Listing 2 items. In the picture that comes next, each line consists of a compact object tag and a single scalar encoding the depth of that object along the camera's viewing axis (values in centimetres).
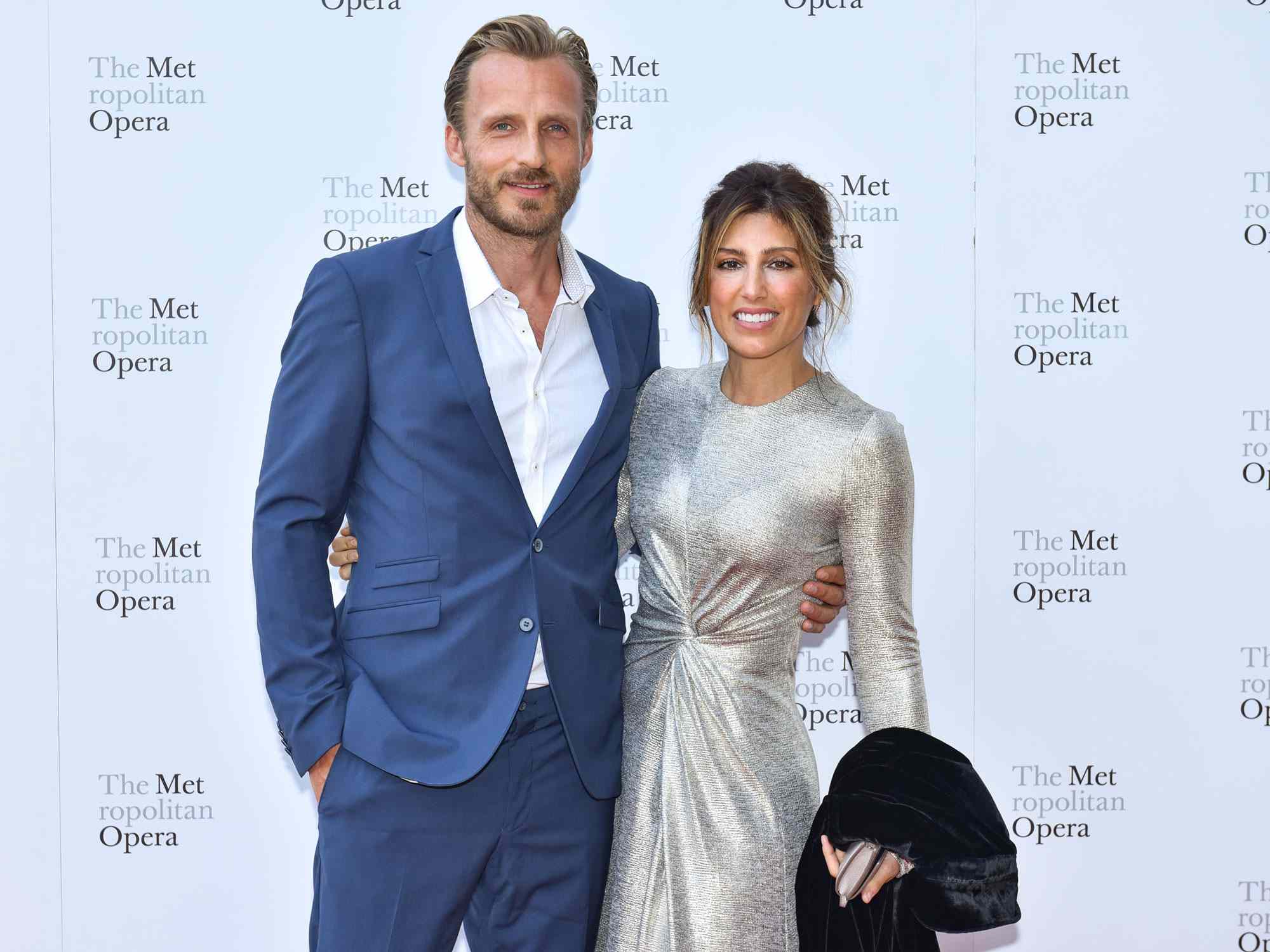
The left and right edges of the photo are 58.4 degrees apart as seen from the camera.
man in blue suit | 175
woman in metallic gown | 179
